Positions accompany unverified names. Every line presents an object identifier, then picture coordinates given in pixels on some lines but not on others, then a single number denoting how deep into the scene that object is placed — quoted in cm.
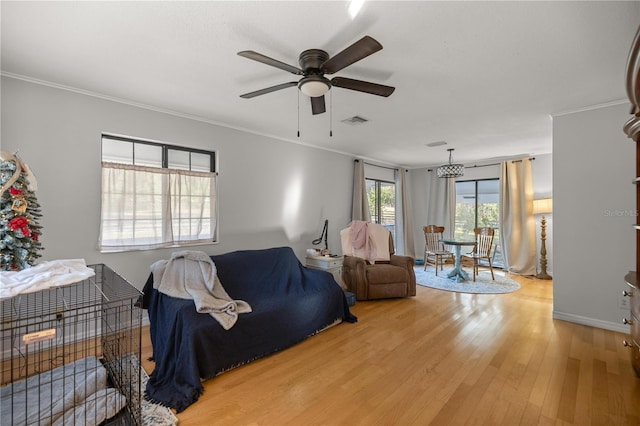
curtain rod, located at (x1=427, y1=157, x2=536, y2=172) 580
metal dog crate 163
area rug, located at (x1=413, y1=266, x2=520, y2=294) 472
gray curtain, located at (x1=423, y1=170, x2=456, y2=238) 694
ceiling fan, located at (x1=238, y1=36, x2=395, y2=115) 177
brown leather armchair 420
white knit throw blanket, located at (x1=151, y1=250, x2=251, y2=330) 239
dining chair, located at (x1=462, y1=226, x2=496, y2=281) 541
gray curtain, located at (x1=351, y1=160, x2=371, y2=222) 579
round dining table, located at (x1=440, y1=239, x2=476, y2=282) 515
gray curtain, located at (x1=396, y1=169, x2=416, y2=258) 706
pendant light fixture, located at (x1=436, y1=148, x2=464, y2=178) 534
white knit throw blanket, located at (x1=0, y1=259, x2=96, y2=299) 145
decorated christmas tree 173
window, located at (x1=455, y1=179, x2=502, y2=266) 651
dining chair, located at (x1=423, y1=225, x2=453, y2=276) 625
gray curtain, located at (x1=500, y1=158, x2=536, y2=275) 579
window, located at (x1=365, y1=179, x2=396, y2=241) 664
